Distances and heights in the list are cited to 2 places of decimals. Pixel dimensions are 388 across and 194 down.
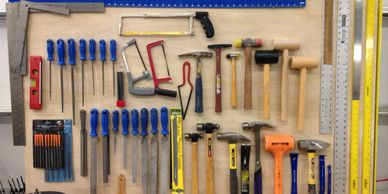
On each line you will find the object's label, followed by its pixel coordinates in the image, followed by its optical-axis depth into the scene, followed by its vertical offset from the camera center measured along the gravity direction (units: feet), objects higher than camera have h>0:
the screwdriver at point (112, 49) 4.89 +0.58
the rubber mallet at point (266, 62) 4.84 +0.37
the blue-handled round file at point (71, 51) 4.87 +0.56
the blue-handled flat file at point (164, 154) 5.00 -1.14
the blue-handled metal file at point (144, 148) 4.97 -1.04
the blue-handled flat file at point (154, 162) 5.08 -1.27
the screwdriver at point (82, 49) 4.89 +0.59
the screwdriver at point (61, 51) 4.86 +0.56
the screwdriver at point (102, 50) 4.88 +0.57
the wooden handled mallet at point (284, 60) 4.86 +0.40
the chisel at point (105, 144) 4.98 -0.96
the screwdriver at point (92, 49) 4.89 +0.59
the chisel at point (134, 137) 4.95 -0.85
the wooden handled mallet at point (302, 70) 4.83 +0.24
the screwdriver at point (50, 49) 4.88 +0.59
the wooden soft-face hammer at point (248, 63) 4.91 +0.36
